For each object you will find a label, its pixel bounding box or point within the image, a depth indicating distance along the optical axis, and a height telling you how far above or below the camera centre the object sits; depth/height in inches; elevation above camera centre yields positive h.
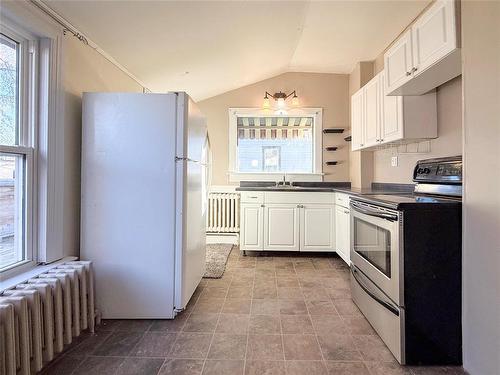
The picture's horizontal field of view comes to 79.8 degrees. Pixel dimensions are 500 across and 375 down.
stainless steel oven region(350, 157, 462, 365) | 61.9 -19.6
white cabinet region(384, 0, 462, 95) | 66.4 +34.1
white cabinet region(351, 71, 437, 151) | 96.5 +25.0
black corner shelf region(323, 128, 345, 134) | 170.9 +33.1
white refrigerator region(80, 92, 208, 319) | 78.7 -2.8
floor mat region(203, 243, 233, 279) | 121.5 -33.8
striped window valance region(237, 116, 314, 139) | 177.2 +35.9
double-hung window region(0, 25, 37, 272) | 63.6 +9.8
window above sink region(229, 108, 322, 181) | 175.5 +26.0
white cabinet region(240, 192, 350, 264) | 144.7 -16.5
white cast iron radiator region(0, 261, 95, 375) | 48.9 -24.6
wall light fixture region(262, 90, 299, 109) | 171.2 +50.7
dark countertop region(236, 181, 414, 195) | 118.5 +0.8
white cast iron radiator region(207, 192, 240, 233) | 171.9 -14.5
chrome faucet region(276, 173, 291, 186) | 173.2 +3.4
